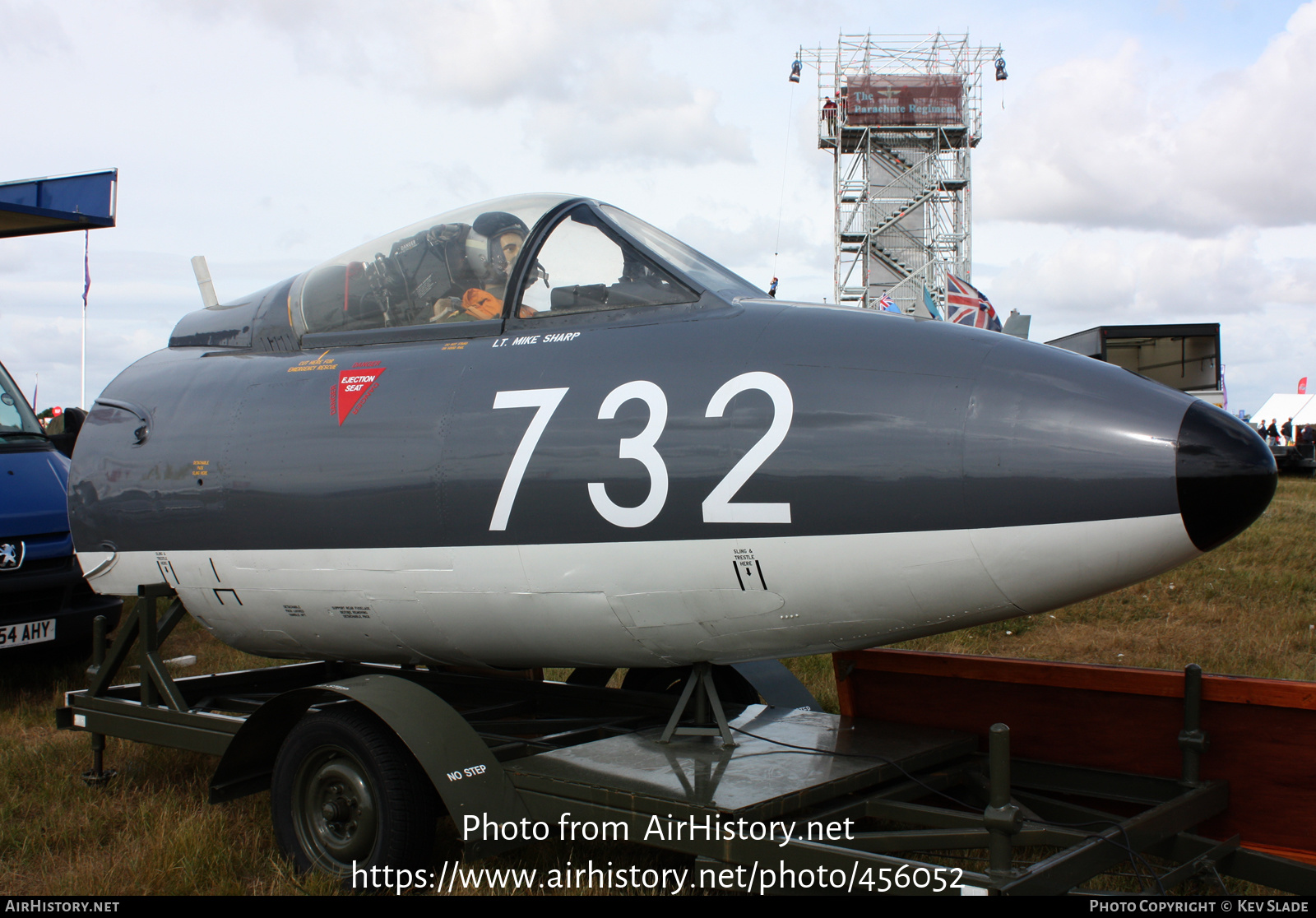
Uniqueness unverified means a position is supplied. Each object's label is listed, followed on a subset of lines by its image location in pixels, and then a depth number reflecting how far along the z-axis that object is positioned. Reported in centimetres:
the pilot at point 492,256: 472
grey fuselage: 332
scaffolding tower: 5369
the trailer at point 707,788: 333
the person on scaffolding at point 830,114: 5919
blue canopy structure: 1023
